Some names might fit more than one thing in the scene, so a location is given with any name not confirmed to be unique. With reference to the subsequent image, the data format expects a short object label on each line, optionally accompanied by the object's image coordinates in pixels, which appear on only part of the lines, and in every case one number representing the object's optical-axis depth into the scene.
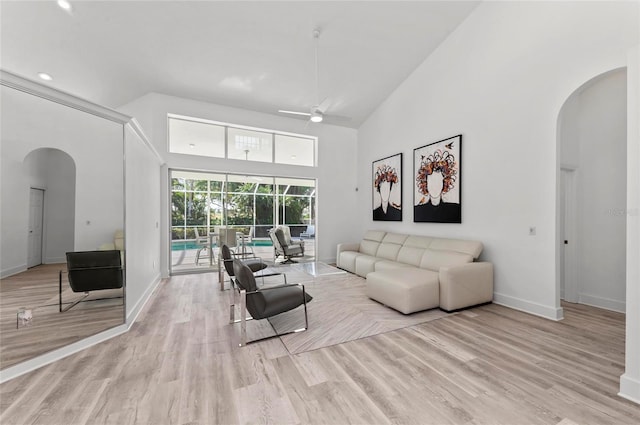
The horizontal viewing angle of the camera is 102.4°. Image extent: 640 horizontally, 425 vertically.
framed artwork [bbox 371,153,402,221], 5.87
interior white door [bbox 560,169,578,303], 3.90
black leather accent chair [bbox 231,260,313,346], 2.66
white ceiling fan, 3.99
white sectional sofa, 3.45
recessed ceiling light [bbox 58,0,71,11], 3.11
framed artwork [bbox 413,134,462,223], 4.51
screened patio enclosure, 5.73
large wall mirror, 2.29
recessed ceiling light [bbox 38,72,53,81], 4.18
